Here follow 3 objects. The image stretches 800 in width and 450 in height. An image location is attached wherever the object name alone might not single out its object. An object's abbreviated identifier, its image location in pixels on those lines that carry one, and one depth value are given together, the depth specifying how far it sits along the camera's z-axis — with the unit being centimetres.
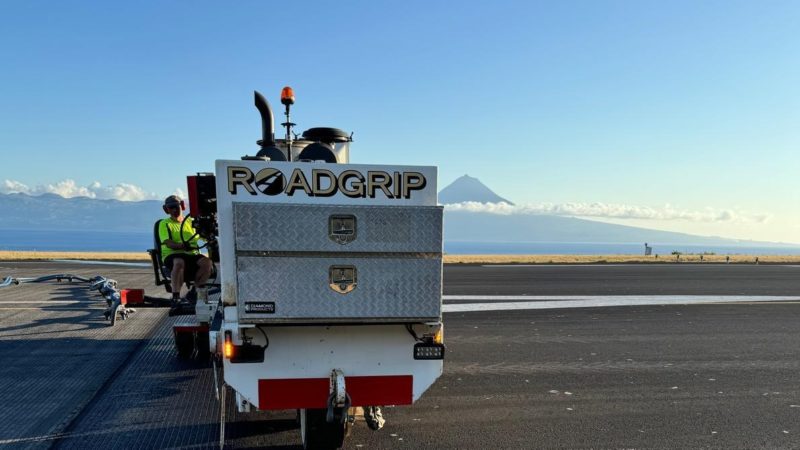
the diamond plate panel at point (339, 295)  315
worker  629
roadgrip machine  316
